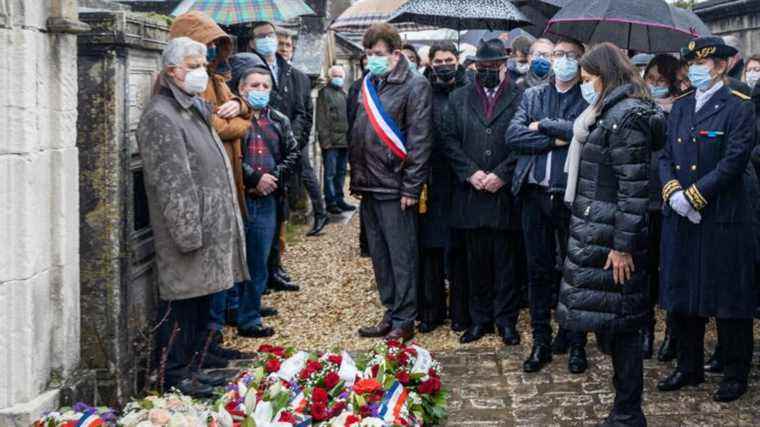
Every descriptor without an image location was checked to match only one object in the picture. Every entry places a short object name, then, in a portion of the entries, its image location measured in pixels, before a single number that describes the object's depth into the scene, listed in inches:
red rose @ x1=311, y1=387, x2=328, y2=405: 197.0
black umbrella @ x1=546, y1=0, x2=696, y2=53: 274.7
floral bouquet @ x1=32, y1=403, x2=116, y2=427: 180.5
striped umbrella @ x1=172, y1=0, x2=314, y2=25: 310.0
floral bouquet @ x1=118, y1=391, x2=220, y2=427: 172.7
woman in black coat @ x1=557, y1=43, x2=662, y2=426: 202.4
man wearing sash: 290.4
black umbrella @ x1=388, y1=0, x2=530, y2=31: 307.6
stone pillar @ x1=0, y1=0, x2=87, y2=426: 176.4
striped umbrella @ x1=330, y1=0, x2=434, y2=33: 452.4
